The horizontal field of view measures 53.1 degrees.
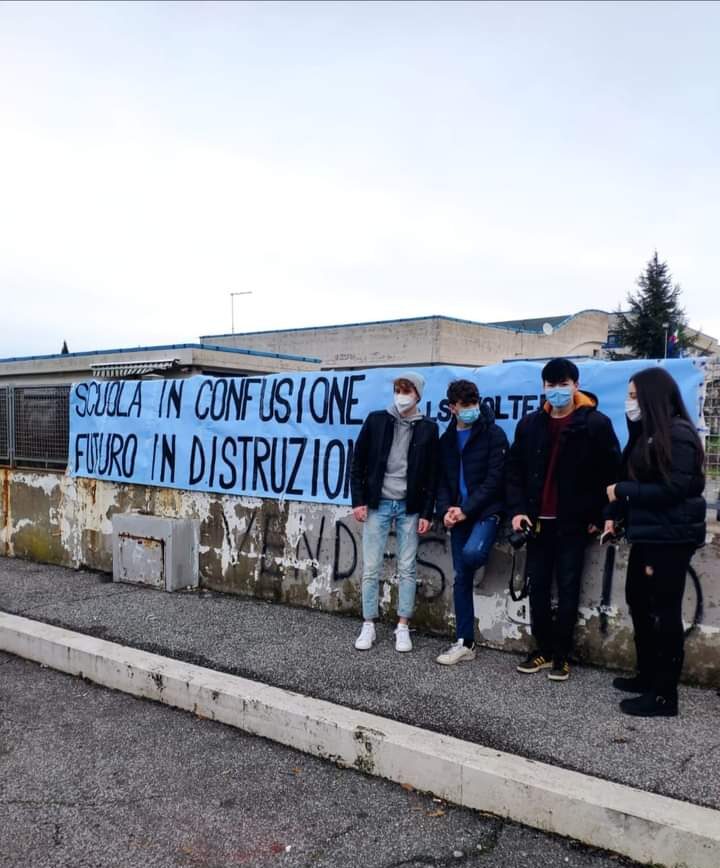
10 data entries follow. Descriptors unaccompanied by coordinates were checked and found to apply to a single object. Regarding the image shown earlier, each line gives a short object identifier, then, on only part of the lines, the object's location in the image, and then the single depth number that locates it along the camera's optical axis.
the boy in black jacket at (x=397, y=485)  5.00
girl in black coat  3.74
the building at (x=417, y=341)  31.34
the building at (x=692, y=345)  43.53
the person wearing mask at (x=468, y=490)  4.64
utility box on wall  6.75
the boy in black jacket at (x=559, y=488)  4.27
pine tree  42.09
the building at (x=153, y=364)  13.84
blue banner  5.13
